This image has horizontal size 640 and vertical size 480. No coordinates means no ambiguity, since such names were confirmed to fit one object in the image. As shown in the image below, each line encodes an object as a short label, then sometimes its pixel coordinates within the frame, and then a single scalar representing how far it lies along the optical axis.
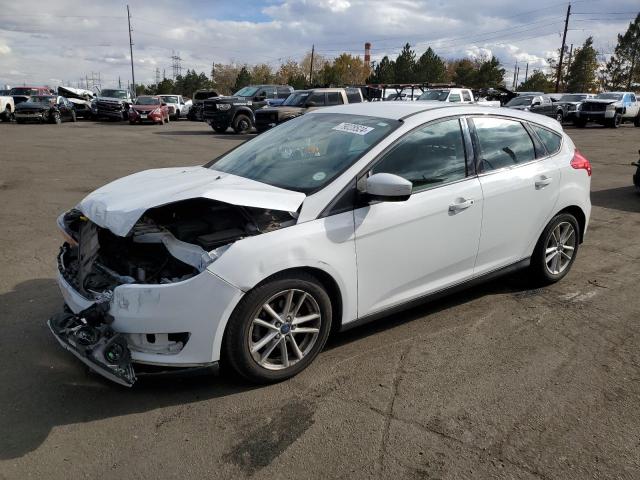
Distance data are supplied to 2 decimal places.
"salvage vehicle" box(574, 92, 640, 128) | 28.62
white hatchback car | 2.91
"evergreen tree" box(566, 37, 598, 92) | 65.62
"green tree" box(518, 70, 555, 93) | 75.88
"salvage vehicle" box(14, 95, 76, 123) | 26.86
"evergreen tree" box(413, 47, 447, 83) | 75.56
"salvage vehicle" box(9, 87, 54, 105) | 32.15
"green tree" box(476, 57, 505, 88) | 71.00
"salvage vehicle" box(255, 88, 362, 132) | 19.45
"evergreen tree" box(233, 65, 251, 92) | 86.56
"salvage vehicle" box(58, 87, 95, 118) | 32.59
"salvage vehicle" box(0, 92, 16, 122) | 27.59
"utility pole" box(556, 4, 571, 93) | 53.19
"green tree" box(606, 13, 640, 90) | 61.66
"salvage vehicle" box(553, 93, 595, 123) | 30.17
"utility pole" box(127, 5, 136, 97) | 67.19
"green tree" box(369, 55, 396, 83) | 77.62
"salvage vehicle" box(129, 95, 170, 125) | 29.03
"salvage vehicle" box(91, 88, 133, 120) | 30.71
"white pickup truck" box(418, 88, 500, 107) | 24.55
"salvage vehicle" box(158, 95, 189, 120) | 34.01
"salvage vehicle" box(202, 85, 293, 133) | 22.91
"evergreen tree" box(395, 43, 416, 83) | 76.44
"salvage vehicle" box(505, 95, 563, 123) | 28.31
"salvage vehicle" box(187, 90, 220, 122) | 33.34
